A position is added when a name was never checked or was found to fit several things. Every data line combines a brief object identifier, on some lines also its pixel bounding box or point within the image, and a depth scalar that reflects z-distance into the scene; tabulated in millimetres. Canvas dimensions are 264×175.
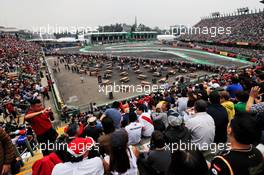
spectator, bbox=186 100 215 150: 3863
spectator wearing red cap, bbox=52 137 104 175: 2694
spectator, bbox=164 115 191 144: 3619
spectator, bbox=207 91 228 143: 4188
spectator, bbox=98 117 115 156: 3159
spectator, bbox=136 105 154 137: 5143
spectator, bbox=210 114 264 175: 2068
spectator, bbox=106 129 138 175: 2688
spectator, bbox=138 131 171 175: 2990
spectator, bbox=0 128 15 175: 3102
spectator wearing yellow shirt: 4863
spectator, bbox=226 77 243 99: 6655
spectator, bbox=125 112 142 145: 4734
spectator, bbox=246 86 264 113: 3686
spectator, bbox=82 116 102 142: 4902
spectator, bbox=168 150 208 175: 1979
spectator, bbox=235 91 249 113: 4371
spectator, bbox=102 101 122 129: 4859
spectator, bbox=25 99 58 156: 4938
